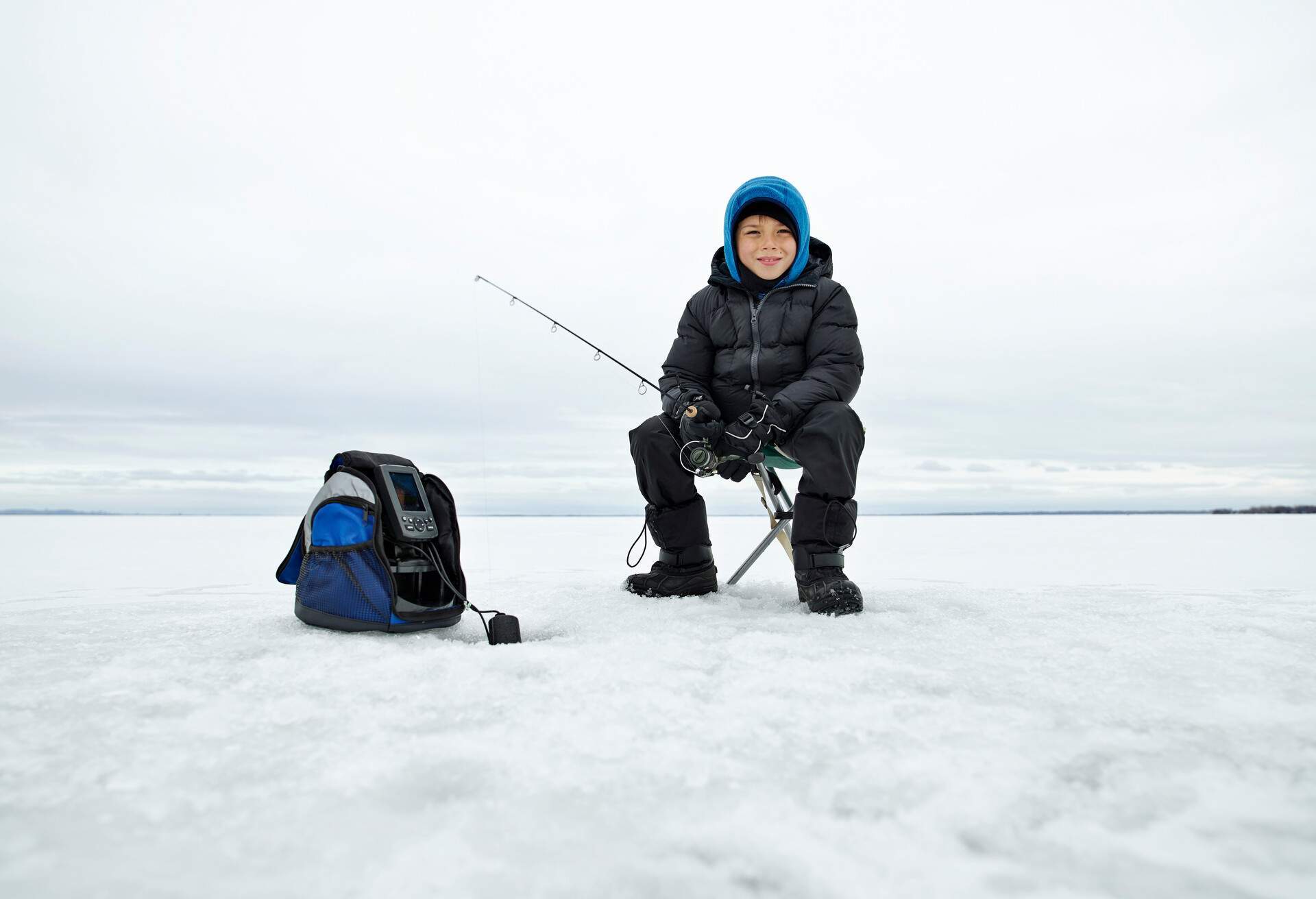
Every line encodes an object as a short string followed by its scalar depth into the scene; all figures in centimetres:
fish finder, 222
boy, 264
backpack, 215
